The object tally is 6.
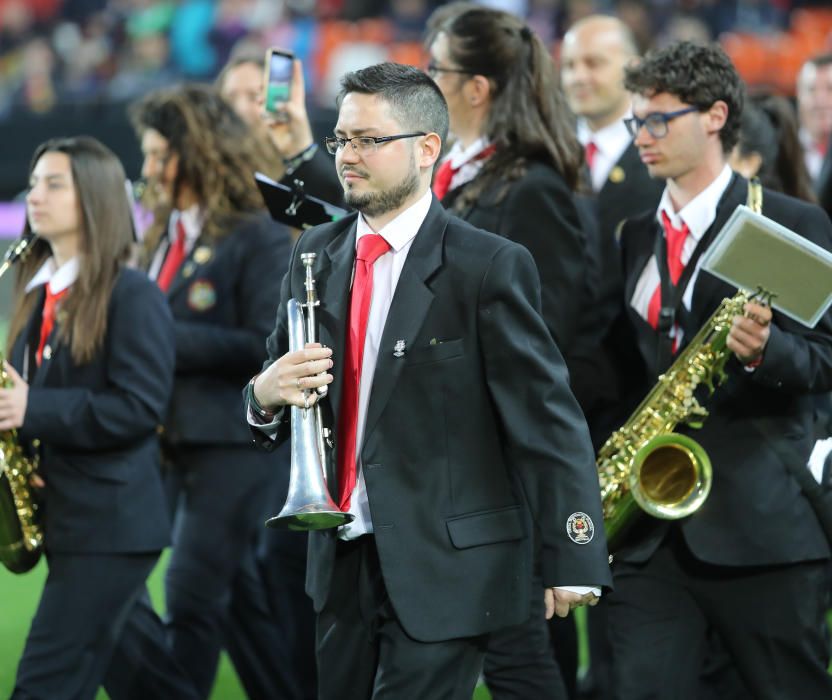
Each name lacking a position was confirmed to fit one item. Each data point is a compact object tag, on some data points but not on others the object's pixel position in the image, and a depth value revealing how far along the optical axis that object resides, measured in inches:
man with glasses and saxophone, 345.7
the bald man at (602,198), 406.6
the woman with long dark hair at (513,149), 391.9
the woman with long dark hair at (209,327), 455.5
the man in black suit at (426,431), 285.4
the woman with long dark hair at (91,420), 375.2
